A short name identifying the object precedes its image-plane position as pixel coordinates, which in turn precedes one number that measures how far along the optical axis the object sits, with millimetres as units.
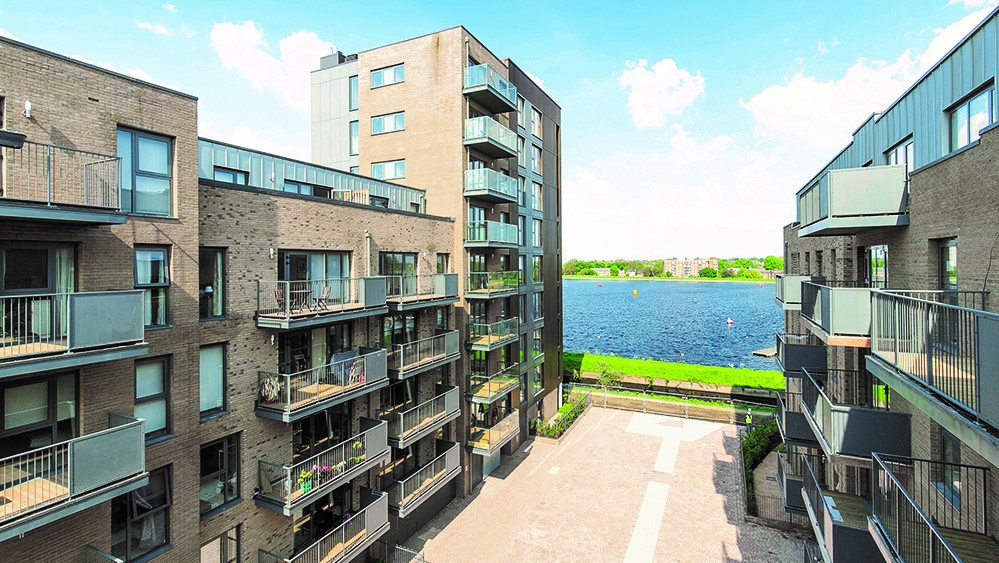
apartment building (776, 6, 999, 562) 5953
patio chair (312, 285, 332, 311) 12230
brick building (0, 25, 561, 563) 7273
